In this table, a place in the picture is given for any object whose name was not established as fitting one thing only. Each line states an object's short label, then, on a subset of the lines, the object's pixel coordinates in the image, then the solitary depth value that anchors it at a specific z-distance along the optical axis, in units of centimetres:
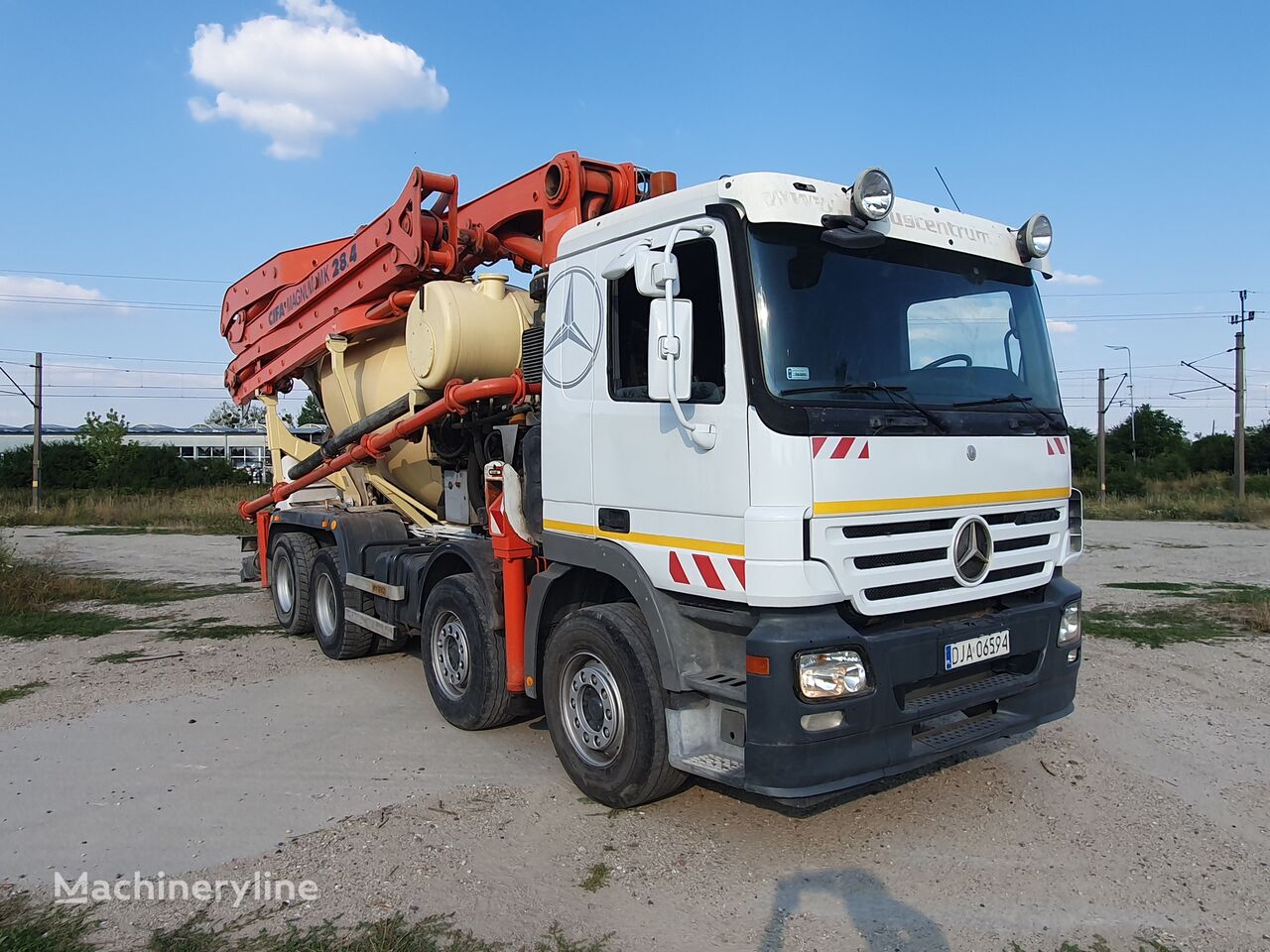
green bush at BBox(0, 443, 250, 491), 3825
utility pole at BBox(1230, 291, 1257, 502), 3120
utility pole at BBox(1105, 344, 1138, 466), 5296
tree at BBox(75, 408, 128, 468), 4080
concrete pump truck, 381
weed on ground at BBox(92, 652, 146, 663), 805
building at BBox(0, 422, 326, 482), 6575
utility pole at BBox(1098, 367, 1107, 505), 3428
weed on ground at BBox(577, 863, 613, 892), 386
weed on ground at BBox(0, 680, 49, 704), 684
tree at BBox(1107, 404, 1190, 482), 4931
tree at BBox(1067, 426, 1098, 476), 4656
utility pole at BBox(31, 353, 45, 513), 3111
